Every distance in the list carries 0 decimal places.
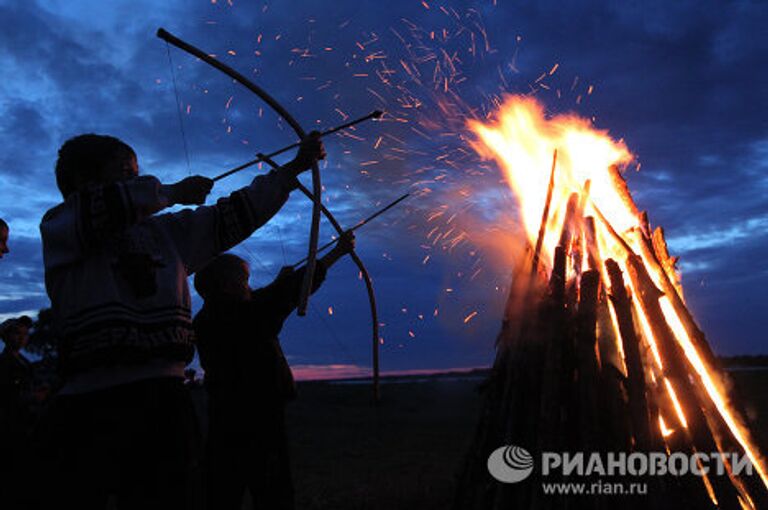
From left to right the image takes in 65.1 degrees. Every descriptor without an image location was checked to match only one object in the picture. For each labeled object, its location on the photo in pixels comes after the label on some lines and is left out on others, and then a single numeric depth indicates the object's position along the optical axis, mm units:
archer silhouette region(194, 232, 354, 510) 4082
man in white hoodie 2236
